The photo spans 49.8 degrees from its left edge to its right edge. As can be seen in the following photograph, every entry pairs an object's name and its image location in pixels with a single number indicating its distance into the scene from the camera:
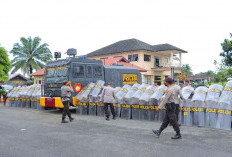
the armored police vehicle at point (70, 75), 13.37
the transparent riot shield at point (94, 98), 12.81
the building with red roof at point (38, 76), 40.83
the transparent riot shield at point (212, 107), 9.02
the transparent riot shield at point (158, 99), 10.48
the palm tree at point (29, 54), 42.31
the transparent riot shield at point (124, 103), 11.66
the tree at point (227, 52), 26.35
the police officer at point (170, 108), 7.26
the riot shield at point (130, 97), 11.48
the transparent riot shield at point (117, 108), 12.00
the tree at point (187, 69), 68.29
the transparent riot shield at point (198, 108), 9.27
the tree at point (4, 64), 26.76
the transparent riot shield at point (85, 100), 13.05
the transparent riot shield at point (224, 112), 8.68
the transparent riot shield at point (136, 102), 11.29
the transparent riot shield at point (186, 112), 9.59
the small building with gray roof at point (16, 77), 50.18
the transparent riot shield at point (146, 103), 10.88
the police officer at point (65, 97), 10.73
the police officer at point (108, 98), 11.40
